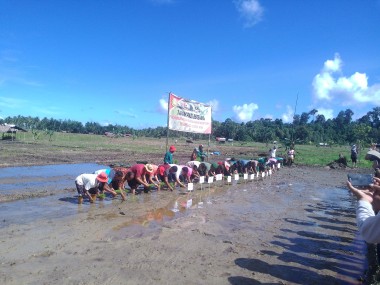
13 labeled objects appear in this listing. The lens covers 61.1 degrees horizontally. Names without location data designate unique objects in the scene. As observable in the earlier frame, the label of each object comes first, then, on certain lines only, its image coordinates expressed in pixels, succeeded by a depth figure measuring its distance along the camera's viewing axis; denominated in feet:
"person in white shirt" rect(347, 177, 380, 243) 8.99
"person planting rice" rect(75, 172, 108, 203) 30.19
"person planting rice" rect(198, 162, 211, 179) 47.03
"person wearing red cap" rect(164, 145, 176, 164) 42.82
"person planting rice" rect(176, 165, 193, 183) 41.94
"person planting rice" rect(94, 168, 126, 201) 31.50
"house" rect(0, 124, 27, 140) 154.22
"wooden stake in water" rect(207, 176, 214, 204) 45.21
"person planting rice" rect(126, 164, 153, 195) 35.19
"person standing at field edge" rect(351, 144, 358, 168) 88.07
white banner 45.93
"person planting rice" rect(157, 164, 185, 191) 39.78
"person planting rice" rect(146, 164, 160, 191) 37.63
